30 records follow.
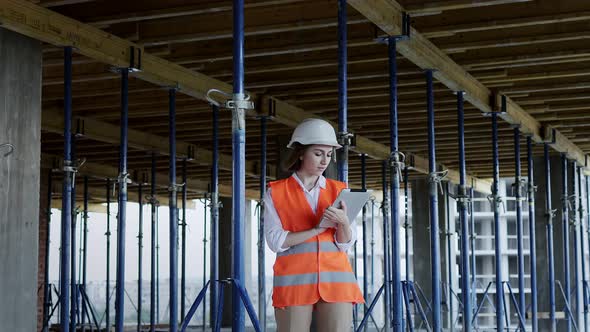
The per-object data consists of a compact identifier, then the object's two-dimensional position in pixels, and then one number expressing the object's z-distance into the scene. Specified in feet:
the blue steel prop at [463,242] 46.01
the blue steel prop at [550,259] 63.16
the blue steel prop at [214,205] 47.96
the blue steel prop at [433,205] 40.27
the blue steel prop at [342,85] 29.53
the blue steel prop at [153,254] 57.77
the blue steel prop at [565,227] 67.89
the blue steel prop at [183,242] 66.15
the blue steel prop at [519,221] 55.88
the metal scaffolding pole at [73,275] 52.06
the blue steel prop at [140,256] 69.39
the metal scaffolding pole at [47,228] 66.54
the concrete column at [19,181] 30.73
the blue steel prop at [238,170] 19.85
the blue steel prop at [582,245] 70.33
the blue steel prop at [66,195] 35.40
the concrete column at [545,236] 68.69
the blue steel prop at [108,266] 68.66
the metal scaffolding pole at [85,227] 69.10
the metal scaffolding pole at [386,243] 55.23
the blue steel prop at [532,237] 57.67
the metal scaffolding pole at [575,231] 69.36
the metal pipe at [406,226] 63.16
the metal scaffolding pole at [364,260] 69.21
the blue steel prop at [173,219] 42.98
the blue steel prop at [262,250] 51.01
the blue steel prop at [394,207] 34.53
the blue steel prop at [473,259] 69.36
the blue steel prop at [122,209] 38.55
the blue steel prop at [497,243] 51.11
